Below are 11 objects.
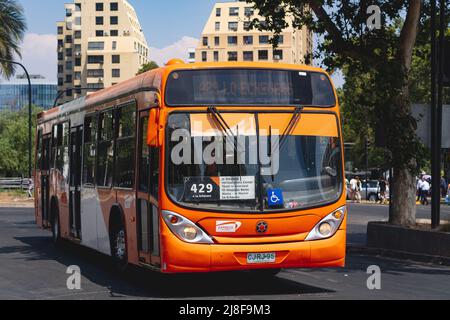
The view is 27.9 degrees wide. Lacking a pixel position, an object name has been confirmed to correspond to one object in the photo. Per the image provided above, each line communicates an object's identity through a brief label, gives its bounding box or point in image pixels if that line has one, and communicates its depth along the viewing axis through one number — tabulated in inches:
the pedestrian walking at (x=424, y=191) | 1985.7
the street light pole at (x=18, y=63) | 1700.3
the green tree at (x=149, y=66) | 3663.9
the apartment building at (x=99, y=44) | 5354.3
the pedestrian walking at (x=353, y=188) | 2153.1
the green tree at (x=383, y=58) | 724.0
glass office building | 7514.8
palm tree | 1734.7
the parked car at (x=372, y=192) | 2226.9
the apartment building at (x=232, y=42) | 5236.2
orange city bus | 446.6
